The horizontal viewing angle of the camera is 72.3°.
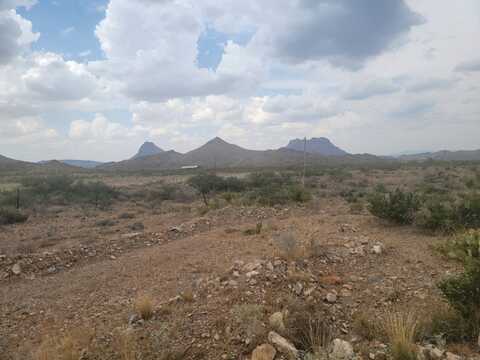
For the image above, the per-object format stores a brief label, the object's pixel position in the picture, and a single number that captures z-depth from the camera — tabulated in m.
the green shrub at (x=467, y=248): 4.45
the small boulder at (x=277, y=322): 4.02
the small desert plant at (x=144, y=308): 4.72
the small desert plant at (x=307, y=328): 3.73
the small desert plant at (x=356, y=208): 12.21
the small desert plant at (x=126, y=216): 15.50
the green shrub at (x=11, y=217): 14.20
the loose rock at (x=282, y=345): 3.55
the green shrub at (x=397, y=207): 9.47
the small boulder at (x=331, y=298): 4.87
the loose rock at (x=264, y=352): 3.46
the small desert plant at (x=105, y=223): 13.57
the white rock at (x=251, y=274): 5.57
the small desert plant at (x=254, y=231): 9.64
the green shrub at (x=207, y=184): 22.76
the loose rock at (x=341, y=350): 3.28
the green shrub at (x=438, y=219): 8.34
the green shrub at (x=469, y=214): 8.37
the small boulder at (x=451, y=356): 3.13
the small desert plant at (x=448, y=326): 3.61
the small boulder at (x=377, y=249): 6.96
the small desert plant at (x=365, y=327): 3.87
